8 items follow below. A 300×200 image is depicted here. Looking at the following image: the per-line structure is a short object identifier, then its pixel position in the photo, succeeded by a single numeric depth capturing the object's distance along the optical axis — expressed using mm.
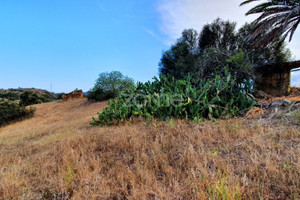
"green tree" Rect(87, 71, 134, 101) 13406
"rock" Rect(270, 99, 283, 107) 5110
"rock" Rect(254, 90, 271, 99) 9122
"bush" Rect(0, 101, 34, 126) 9710
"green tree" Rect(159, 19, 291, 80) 8602
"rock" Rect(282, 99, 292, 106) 5006
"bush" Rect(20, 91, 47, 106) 21766
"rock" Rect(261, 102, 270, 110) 5362
